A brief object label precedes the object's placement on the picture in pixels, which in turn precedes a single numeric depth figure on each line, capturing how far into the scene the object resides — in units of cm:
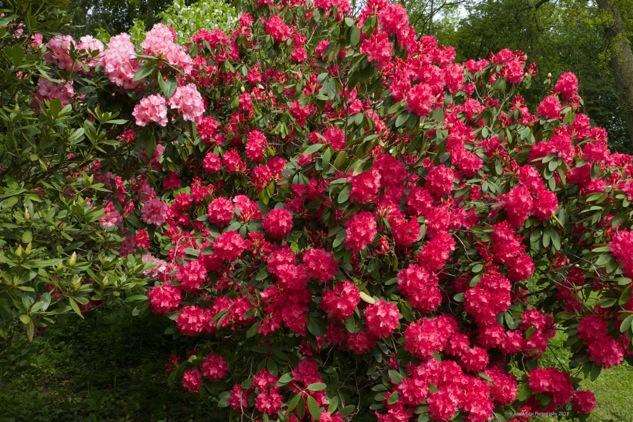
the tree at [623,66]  916
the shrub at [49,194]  222
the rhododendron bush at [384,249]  252
